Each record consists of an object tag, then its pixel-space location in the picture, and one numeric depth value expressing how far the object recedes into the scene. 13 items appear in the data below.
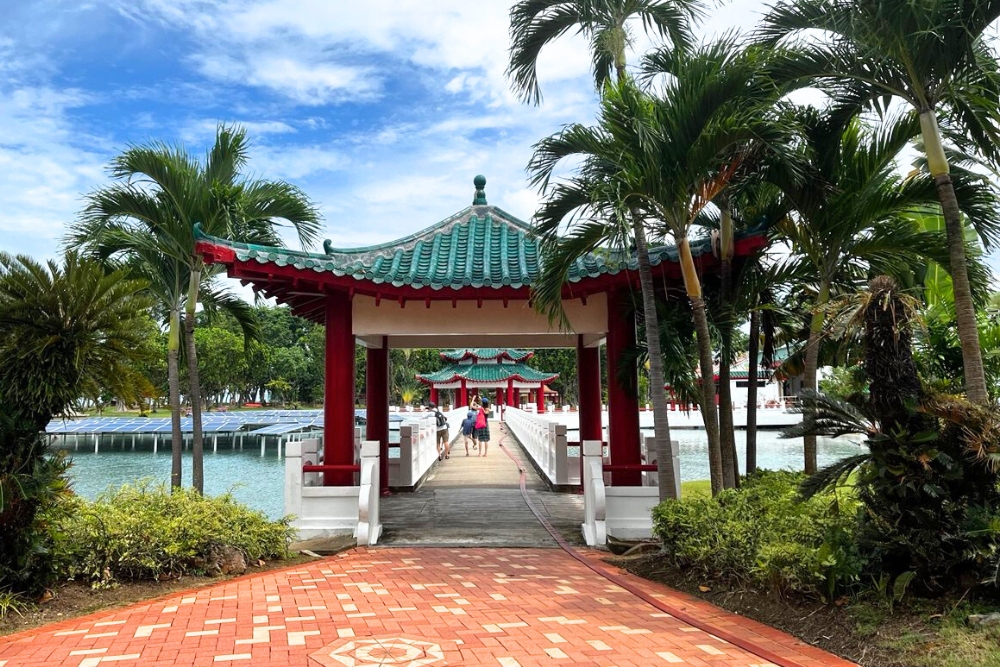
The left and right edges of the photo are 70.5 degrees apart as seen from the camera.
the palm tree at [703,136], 6.02
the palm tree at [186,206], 9.38
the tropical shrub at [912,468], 4.41
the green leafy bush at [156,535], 5.97
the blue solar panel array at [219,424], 35.16
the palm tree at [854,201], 6.88
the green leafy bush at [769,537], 4.82
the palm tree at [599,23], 7.50
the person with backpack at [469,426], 20.88
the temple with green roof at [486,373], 43.50
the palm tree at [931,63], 4.84
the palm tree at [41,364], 5.31
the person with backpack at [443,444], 19.41
